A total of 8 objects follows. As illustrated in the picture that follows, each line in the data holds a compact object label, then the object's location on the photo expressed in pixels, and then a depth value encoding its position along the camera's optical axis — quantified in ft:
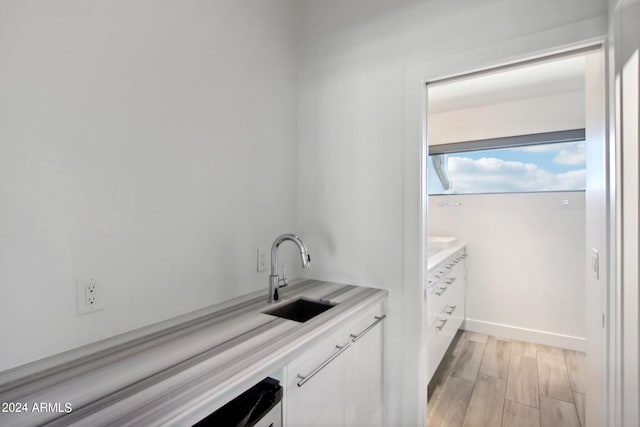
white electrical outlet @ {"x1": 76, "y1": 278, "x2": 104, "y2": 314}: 3.14
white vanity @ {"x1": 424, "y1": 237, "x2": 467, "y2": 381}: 6.57
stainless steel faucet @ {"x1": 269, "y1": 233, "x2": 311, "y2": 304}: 4.72
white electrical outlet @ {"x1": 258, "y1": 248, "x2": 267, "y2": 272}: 5.35
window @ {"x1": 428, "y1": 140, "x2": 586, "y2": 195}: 9.48
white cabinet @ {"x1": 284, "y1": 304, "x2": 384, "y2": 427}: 3.35
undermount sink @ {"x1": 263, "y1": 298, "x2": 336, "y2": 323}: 4.81
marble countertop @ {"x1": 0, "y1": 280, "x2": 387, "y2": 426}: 2.17
